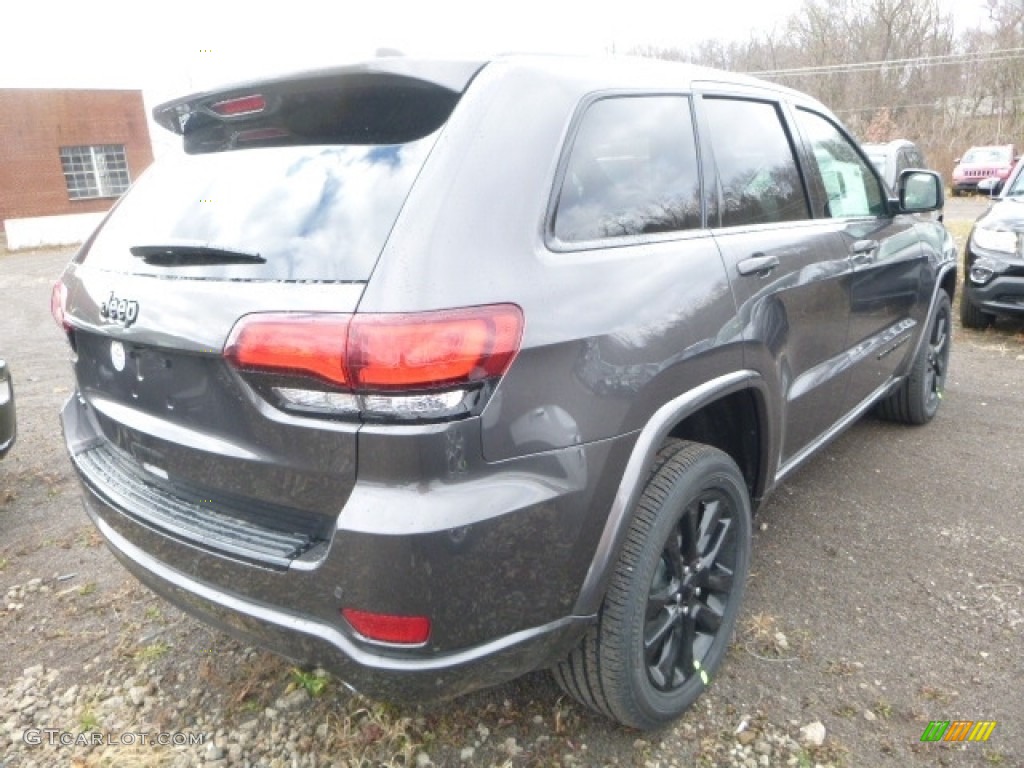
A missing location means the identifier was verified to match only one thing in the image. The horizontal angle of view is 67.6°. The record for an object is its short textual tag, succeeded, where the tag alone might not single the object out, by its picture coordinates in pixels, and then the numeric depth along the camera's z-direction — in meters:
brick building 25.03
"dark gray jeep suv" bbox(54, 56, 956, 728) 1.57
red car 22.73
